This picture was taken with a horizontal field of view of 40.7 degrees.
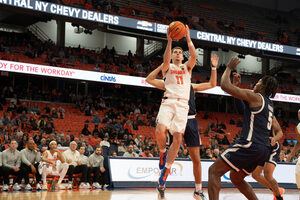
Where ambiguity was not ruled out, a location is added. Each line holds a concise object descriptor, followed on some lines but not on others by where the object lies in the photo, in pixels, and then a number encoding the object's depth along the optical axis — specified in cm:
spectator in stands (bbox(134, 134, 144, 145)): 1856
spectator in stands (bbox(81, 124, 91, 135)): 1981
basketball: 659
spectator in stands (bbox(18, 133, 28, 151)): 1382
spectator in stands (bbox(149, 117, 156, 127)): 2379
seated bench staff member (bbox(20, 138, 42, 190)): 1134
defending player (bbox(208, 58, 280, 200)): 543
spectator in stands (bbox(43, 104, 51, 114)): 2161
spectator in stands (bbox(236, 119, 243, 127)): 2817
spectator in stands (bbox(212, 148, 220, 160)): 1574
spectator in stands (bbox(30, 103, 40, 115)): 2134
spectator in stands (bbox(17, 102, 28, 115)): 2040
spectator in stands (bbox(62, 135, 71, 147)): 1624
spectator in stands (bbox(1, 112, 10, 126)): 1839
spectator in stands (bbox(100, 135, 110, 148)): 1673
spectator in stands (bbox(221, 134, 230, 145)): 2277
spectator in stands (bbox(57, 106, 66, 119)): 2173
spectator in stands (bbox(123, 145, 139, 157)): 1470
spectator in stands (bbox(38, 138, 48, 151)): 1404
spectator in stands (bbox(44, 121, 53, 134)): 1832
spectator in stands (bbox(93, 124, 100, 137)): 1886
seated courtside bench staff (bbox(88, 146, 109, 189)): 1267
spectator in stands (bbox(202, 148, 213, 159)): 1592
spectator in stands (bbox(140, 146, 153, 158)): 1475
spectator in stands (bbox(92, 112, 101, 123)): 2197
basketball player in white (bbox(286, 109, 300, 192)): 766
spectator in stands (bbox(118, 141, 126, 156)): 1583
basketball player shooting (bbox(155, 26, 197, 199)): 660
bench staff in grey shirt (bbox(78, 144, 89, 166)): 1267
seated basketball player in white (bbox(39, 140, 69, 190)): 1156
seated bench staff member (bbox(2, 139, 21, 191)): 1110
